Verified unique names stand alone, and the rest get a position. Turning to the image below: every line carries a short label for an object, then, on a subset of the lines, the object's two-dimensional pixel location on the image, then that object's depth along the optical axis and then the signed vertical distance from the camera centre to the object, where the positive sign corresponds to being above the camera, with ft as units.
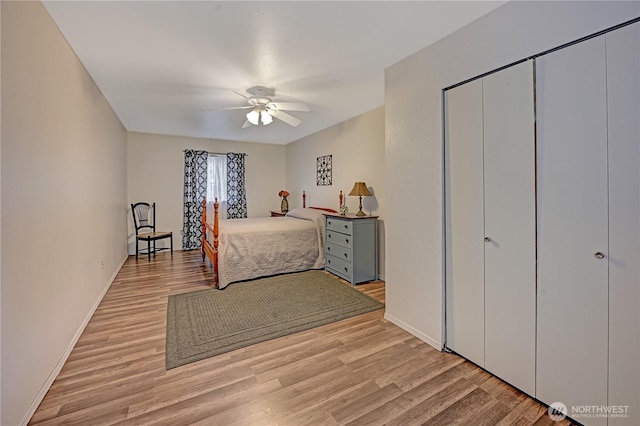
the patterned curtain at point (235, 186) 20.26 +1.83
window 19.70 +2.39
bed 12.06 -1.62
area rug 7.41 -3.29
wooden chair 16.80 -0.64
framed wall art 16.85 +2.50
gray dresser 12.20 -1.61
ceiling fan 10.21 +3.93
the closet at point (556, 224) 4.32 -0.24
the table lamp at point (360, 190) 12.98 +0.97
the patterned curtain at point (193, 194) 18.83 +1.17
